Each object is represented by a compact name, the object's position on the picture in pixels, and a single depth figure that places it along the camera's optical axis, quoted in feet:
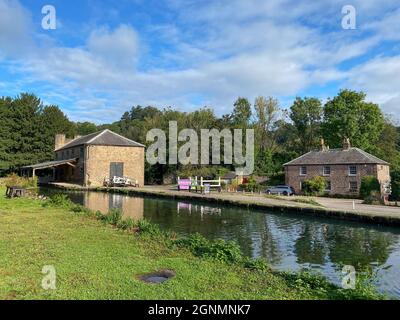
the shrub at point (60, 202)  65.26
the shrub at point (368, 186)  114.83
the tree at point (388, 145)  163.53
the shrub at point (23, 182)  118.99
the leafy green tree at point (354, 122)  166.81
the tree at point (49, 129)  201.05
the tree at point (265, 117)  213.46
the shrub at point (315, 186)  124.77
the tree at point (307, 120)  203.31
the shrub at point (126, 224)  43.88
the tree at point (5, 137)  188.85
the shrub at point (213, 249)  30.17
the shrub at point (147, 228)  40.44
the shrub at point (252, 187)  136.15
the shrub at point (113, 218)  47.47
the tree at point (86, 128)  296.63
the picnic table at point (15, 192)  81.47
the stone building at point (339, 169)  119.44
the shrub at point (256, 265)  27.53
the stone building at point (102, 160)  149.69
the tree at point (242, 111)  212.23
